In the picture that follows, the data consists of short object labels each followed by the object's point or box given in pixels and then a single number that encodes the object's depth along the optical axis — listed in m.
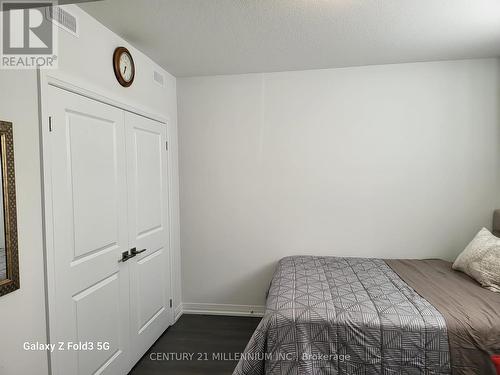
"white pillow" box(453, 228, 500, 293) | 2.13
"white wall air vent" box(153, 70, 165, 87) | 2.67
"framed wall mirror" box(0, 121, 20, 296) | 1.26
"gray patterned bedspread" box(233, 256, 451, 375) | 1.69
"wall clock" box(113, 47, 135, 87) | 2.06
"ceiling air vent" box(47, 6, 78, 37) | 1.55
